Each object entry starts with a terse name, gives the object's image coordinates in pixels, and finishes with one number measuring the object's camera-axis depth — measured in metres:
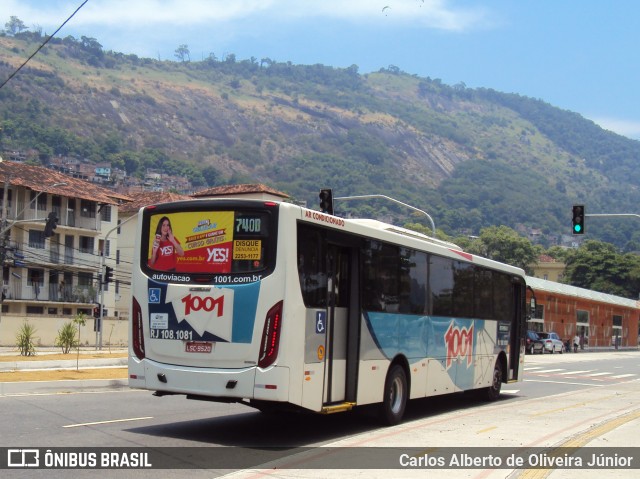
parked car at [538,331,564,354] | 65.88
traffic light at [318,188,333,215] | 29.58
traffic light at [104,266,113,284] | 46.66
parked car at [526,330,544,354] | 63.89
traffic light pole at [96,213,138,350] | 46.41
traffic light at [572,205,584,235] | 30.88
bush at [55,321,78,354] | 34.59
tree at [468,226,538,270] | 150.62
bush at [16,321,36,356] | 32.91
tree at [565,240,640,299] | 135.25
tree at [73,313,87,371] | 35.47
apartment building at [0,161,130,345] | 65.56
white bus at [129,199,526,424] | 11.84
